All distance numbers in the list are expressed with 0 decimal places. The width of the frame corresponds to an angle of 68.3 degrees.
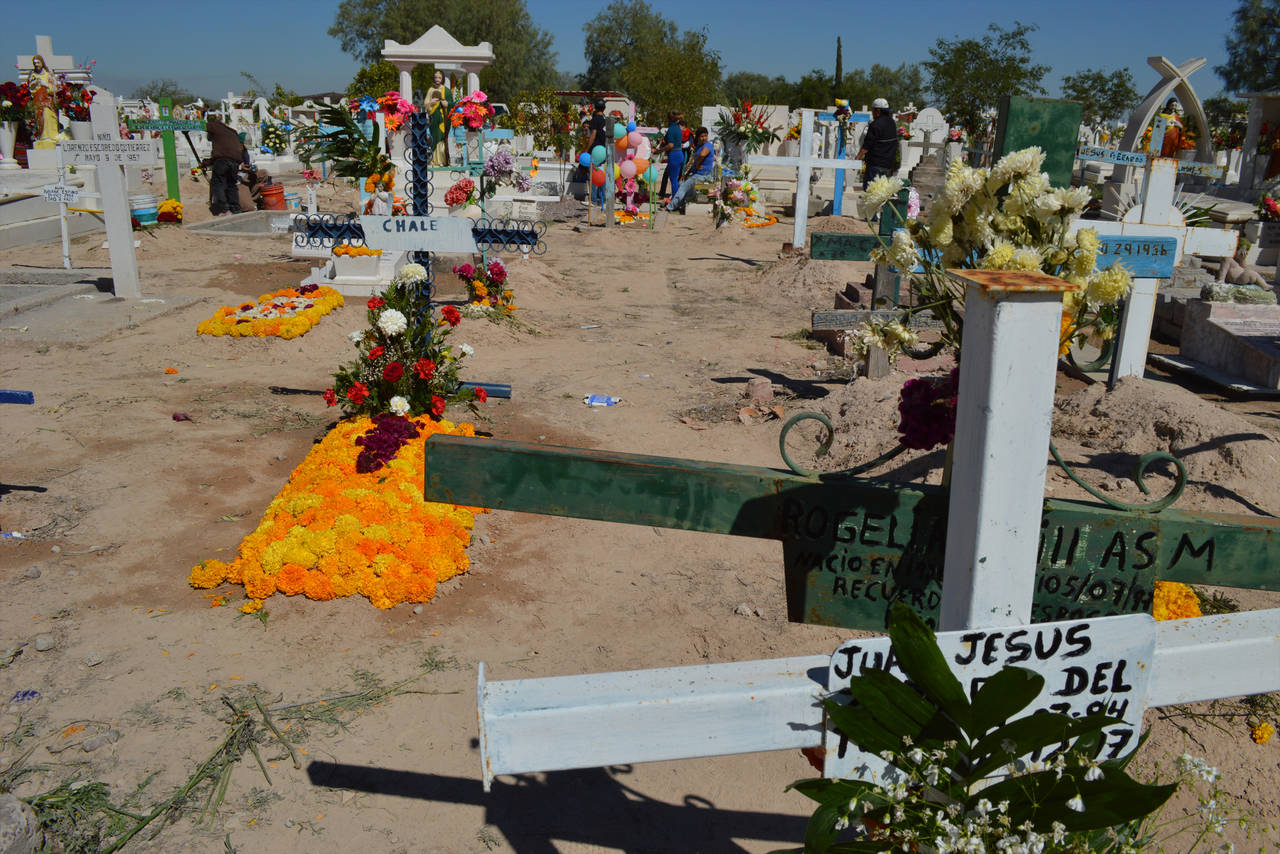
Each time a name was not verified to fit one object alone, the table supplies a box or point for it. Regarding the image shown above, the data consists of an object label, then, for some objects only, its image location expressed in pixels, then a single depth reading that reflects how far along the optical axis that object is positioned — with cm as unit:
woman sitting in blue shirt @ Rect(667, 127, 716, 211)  2059
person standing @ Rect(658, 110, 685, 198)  1964
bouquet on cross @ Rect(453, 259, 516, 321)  983
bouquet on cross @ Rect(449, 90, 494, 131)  1044
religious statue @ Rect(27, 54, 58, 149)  1917
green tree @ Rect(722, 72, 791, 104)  6228
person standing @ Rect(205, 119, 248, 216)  1647
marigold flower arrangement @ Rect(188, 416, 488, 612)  436
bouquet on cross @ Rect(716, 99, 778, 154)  2412
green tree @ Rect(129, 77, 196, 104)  6666
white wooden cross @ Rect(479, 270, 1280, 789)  135
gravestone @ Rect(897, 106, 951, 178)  2659
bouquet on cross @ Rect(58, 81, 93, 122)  1944
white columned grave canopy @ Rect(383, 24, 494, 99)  1552
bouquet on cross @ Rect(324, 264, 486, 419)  571
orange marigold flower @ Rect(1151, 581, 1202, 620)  386
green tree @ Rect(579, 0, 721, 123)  3569
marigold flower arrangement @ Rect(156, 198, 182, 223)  1517
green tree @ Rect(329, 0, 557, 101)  5456
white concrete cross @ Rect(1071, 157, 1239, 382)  625
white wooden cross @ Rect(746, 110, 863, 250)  1422
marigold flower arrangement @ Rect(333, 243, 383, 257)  1031
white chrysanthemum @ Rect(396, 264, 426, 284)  637
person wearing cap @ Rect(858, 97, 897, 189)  1576
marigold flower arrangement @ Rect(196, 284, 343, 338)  867
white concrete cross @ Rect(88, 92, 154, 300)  1005
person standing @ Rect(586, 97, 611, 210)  1872
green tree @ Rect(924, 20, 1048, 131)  3344
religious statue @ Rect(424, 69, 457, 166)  1290
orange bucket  1800
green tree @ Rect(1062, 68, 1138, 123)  4034
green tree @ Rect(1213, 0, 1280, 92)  5116
